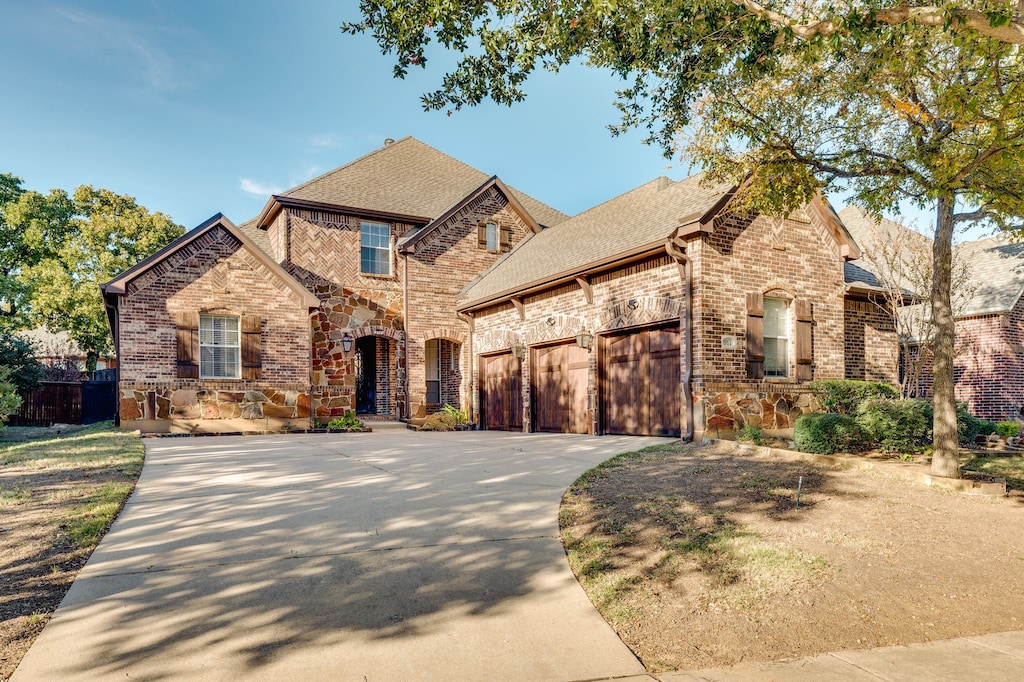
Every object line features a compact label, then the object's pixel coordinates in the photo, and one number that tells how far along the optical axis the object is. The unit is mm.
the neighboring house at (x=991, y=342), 17078
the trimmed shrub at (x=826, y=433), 9906
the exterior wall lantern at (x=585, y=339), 14148
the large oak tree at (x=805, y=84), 6777
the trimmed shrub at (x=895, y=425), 10117
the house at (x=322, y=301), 15617
